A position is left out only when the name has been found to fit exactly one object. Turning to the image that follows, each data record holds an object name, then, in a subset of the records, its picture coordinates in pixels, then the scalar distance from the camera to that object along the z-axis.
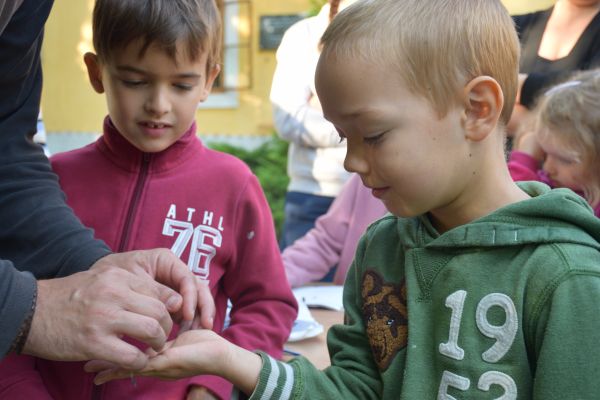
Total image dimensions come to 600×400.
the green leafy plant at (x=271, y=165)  7.98
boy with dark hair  1.77
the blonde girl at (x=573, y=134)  2.41
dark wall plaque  9.01
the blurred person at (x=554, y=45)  2.87
